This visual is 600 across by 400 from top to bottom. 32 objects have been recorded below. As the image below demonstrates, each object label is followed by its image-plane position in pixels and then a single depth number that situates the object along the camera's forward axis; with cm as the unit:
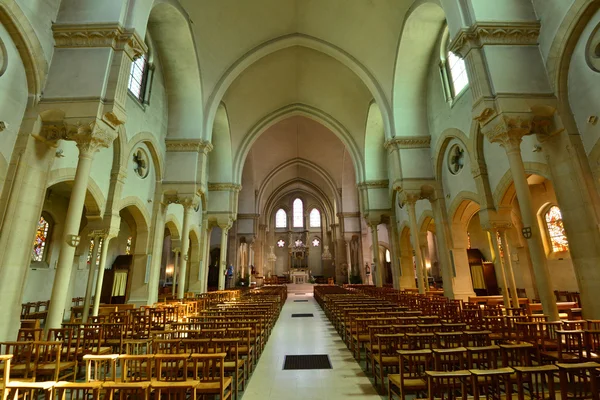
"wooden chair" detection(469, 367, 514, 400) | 238
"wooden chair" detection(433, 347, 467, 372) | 299
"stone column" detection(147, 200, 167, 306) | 1221
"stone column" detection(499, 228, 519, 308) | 867
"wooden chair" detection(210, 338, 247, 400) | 370
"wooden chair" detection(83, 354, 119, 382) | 282
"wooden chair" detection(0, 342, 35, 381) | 371
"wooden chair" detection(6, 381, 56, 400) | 230
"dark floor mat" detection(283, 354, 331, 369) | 508
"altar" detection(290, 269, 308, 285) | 3275
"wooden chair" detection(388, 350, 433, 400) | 309
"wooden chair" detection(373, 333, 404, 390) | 386
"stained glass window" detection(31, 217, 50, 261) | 1256
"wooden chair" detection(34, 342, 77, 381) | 373
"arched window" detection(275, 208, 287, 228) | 4034
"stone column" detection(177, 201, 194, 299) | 1209
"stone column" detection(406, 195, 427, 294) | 1196
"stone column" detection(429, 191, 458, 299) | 1221
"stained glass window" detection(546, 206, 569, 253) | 1212
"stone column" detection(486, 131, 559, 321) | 582
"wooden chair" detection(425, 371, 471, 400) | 246
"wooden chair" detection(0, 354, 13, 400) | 275
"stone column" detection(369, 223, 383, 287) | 1764
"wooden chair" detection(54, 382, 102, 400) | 229
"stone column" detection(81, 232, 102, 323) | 822
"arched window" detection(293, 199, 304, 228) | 4016
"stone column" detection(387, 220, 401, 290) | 1781
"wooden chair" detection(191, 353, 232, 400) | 292
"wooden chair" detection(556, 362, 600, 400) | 230
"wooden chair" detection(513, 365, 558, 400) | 234
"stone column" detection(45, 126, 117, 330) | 567
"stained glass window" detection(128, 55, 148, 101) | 1146
